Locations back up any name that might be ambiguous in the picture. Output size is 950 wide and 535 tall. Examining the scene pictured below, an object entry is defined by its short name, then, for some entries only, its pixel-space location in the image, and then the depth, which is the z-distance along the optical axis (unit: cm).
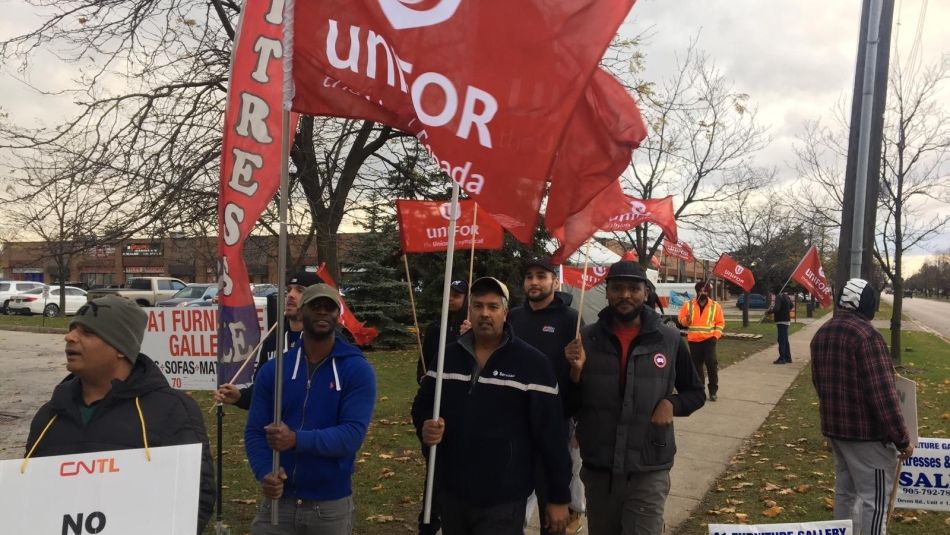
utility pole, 721
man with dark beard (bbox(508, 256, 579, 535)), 470
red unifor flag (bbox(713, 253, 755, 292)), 1548
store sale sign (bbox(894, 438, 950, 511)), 459
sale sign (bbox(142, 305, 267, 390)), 572
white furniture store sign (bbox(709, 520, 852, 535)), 299
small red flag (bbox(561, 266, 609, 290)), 1430
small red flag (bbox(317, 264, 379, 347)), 752
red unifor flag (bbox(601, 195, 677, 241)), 789
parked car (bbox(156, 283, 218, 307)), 2578
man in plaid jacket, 418
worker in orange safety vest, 1077
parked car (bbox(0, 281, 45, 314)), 3120
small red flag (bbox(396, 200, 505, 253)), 653
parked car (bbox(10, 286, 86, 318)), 3036
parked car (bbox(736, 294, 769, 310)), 5416
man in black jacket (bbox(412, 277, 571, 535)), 317
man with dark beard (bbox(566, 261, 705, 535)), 373
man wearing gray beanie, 235
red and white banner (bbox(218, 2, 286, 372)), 317
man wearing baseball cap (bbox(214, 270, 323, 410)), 468
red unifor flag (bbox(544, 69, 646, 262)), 306
